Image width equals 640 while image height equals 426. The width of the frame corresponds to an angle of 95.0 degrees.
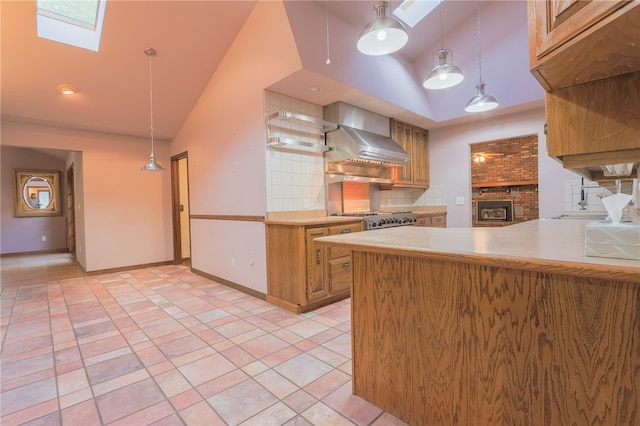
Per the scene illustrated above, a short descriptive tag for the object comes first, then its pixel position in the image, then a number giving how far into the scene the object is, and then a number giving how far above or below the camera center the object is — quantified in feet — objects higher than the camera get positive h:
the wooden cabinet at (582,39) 2.48 +1.54
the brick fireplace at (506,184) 24.90 +1.87
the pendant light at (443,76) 8.11 +3.70
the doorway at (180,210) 18.42 +0.22
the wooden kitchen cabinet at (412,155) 15.84 +3.10
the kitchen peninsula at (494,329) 3.12 -1.62
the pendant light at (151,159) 11.38 +2.22
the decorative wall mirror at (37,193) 23.22 +1.99
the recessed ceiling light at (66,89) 12.18 +5.35
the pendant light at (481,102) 9.49 +3.38
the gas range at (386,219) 11.74 -0.49
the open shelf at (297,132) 10.78 +3.16
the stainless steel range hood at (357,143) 11.98 +2.86
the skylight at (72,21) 10.14 +7.03
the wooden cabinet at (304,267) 9.91 -2.04
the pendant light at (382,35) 6.07 +3.78
